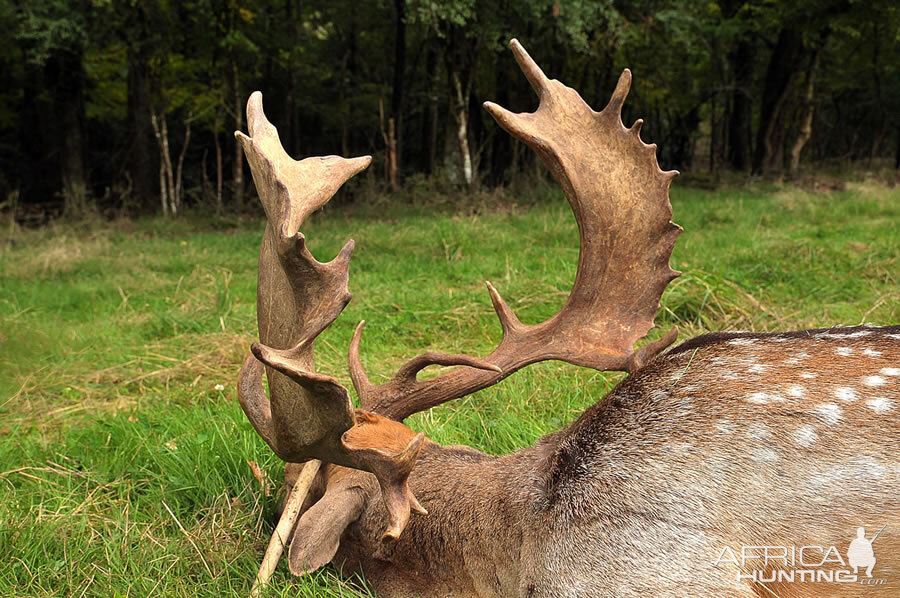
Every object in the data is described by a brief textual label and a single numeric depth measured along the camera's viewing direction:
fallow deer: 2.12
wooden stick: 2.53
